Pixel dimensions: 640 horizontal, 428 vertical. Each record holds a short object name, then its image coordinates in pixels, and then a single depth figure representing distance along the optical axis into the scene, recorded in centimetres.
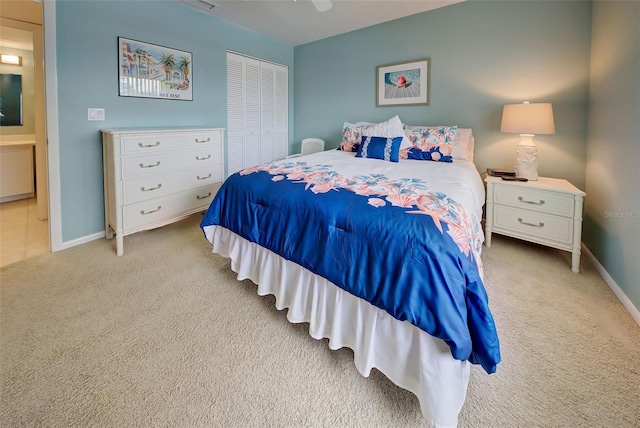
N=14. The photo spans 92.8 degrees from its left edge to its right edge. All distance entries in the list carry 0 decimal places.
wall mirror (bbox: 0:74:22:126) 423
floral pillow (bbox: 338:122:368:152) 344
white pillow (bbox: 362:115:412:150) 304
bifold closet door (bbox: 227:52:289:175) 408
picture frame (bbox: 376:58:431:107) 356
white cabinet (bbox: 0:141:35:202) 394
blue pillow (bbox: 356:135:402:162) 286
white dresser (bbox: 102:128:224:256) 255
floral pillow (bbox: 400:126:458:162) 292
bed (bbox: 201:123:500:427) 110
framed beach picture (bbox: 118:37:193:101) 293
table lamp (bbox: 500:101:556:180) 252
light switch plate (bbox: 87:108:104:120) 273
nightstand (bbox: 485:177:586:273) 230
